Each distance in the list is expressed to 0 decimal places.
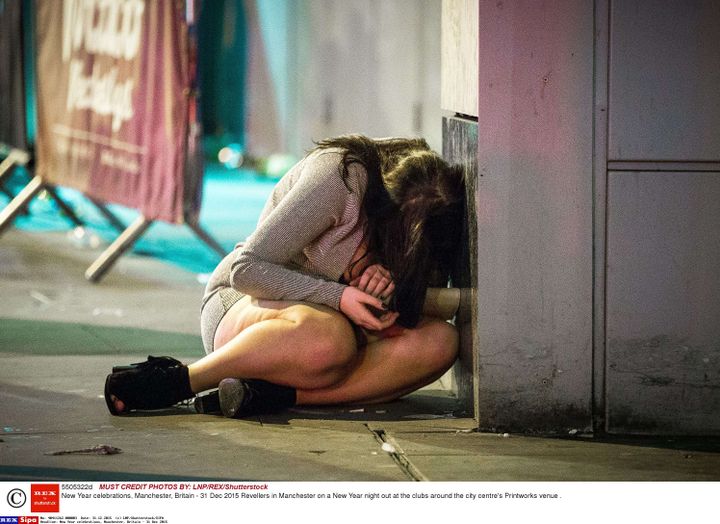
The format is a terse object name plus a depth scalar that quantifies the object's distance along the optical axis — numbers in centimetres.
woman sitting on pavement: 816
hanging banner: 1402
